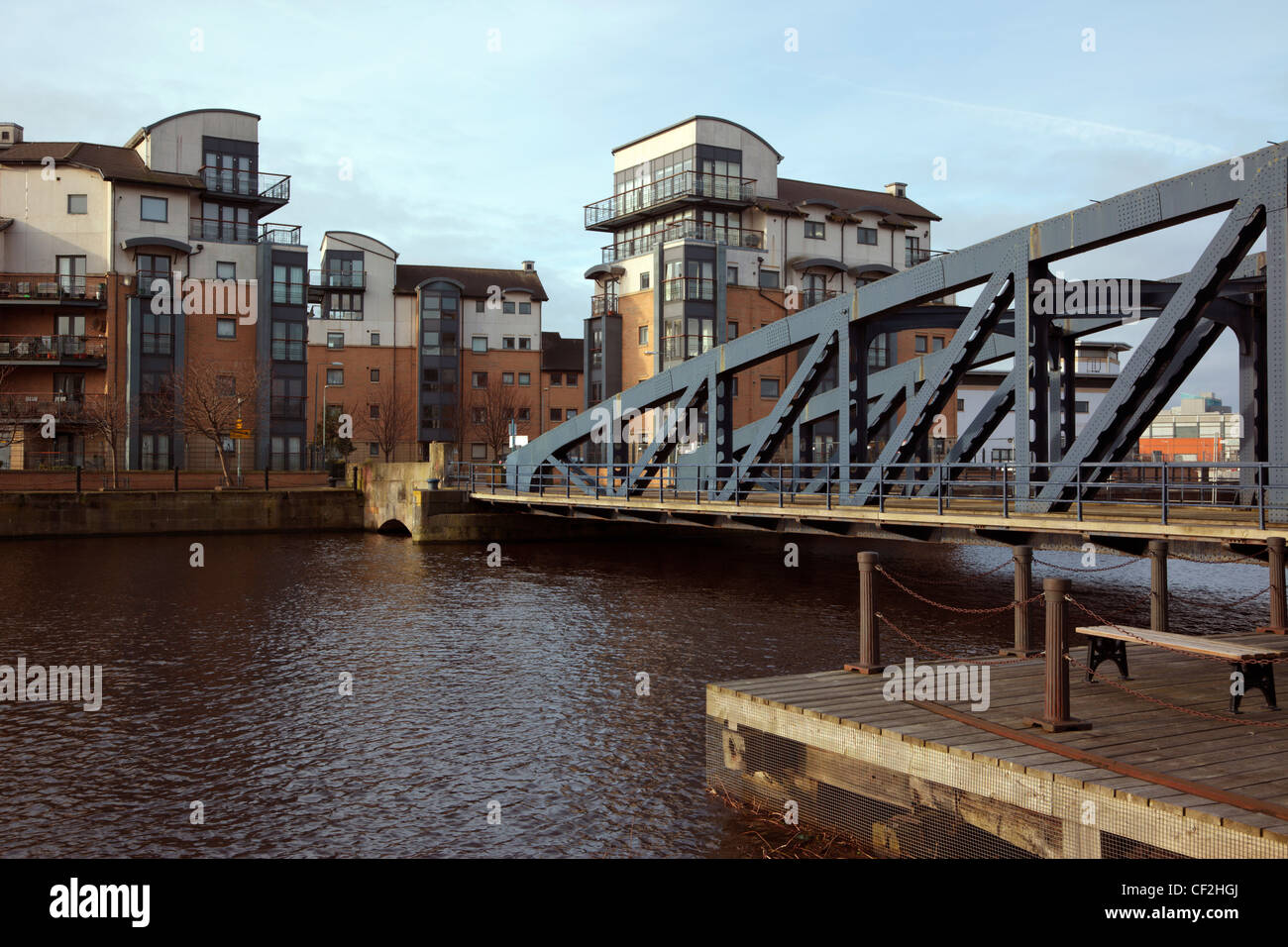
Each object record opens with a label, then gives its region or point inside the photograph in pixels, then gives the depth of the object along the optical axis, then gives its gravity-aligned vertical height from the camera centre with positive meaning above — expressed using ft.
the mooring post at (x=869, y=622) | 32.96 -4.72
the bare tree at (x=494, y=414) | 239.91 +13.65
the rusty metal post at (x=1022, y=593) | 36.37 -4.15
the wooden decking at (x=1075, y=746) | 20.33 -6.39
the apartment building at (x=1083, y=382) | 241.14 +21.69
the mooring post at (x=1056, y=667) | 25.98 -4.85
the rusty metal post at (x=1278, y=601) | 40.24 -4.83
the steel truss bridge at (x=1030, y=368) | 49.85 +7.22
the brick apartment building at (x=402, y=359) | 243.60 +26.98
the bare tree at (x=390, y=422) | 235.81 +11.51
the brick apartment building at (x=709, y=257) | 188.14 +41.03
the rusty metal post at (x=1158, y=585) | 40.50 -4.25
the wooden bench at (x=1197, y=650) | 28.14 -4.91
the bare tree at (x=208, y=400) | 153.96 +10.88
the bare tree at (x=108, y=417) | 150.00 +8.02
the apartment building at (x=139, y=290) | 163.63 +29.33
